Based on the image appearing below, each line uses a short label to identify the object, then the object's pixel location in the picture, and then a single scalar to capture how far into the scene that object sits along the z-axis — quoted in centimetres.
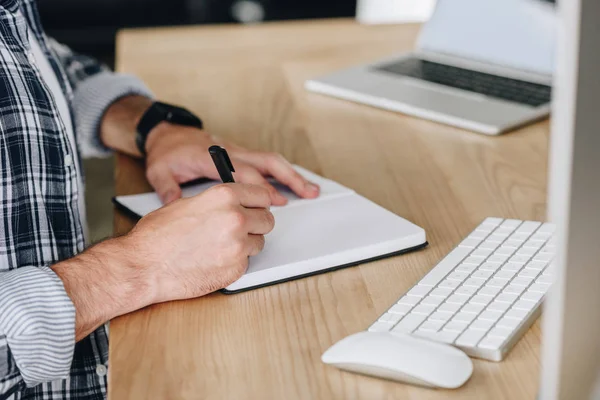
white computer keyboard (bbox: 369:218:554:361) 98
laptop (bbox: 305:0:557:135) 154
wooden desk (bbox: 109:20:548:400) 97
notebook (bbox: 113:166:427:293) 110
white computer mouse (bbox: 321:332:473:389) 93
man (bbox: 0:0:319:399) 106
